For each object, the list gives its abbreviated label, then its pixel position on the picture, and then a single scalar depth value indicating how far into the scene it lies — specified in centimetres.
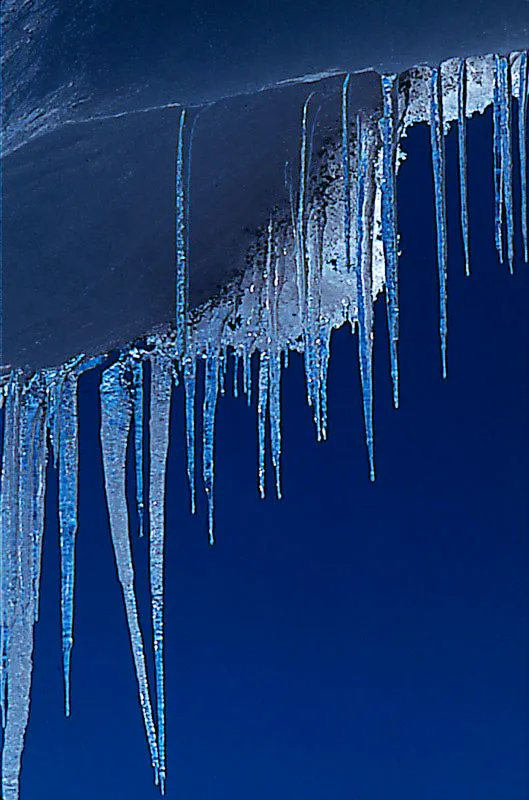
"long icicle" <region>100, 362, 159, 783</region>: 411
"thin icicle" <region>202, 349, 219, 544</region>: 416
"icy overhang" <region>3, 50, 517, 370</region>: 325
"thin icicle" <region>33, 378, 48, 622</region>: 411
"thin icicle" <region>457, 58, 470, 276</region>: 328
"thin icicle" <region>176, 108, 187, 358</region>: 333
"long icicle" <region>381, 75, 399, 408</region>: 325
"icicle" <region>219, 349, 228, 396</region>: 427
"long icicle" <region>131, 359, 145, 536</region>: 409
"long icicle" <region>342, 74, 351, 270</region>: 322
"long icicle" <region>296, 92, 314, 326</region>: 341
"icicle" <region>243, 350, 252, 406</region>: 448
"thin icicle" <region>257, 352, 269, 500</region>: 419
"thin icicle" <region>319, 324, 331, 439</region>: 425
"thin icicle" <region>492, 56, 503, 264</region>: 324
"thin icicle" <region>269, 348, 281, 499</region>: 415
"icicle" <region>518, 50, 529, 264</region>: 314
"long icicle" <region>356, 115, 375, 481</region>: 354
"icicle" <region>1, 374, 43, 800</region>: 412
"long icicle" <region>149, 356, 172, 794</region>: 409
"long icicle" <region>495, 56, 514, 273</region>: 316
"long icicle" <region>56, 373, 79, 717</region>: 409
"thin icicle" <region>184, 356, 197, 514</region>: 405
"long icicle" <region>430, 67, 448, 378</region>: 328
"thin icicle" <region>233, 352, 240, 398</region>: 447
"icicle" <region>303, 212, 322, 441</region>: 395
